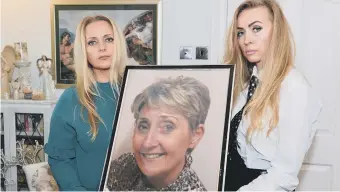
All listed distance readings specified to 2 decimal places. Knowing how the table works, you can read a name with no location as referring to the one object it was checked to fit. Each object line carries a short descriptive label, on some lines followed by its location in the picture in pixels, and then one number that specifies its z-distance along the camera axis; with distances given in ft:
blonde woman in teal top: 4.45
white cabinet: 8.32
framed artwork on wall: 8.04
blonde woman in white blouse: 3.73
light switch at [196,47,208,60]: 7.84
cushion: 7.02
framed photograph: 3.69
